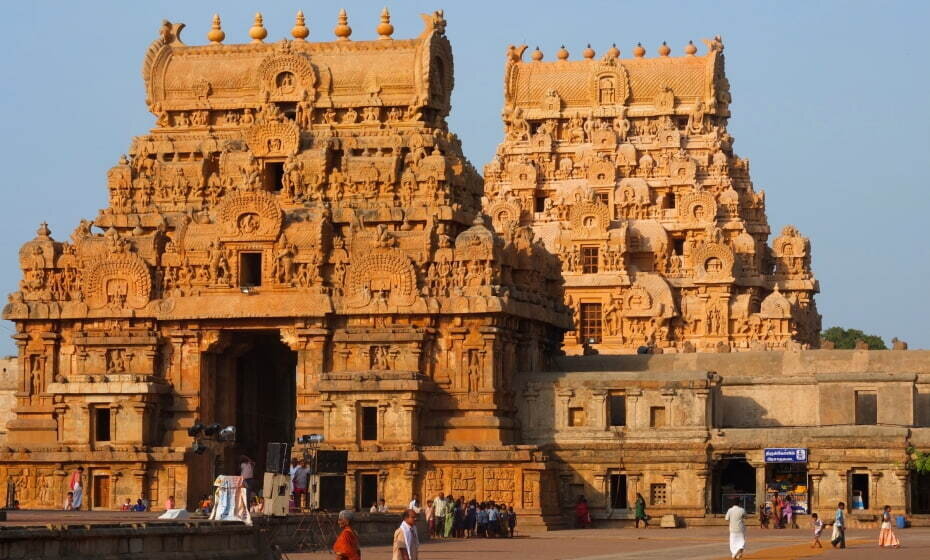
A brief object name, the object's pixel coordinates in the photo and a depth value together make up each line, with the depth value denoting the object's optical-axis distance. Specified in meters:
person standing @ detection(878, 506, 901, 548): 63.16
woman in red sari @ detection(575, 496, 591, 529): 80.25
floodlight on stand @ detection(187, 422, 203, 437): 59.66
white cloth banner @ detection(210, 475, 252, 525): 55.38
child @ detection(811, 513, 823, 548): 63.97
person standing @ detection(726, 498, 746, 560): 56.41
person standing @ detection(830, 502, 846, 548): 63.59
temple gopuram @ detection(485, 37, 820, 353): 114.19
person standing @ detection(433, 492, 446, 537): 74.31
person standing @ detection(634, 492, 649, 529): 78.94
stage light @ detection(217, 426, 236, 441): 60.03
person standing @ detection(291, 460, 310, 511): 70.75
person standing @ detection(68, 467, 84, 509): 77.04
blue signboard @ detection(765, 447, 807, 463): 79.25
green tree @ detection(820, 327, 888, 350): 176.00
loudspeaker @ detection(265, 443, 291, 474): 60.84
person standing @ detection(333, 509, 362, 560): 44.03
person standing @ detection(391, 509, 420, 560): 44.88
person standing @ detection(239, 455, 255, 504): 61.25
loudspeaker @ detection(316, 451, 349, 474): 67.38
